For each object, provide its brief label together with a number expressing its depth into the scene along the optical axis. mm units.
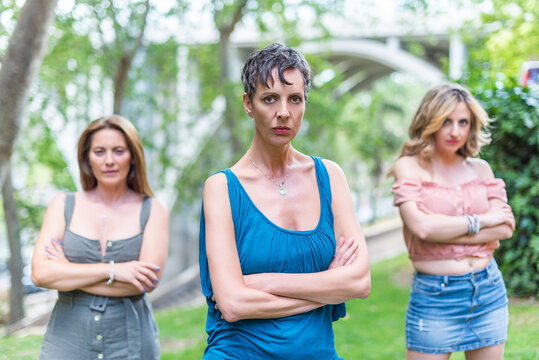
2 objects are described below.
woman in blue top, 1960
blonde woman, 2754
